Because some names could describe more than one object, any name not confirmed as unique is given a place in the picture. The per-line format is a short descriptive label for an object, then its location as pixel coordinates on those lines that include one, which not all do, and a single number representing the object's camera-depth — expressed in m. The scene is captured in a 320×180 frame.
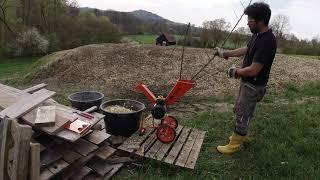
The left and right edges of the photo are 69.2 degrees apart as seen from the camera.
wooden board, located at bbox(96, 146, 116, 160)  3.03
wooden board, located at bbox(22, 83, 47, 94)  3.78
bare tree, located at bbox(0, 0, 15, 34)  23.78
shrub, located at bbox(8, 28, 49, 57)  22.06
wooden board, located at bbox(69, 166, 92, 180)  2.85
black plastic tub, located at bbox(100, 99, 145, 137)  3.56
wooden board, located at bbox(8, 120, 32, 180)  2.16
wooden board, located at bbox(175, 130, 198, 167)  3.20
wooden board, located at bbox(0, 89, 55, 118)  2.94
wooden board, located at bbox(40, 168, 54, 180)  2.57
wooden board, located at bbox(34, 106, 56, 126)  2.75
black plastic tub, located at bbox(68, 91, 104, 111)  4.11
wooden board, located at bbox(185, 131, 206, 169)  3.18
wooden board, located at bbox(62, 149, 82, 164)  2.78
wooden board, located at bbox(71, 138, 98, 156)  2.88
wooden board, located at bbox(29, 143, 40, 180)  2.24
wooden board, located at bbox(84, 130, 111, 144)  3.03
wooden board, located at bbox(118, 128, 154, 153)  3.33
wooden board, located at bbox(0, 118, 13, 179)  2.29
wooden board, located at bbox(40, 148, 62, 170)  2.67
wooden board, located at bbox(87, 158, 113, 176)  3.03
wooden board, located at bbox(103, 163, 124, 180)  3.02
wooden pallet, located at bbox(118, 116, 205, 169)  3.23
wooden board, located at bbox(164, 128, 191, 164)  3.22
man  3.05
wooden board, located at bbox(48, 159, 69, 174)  2.67
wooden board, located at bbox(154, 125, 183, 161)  3.24
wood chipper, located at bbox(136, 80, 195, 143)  3.50
